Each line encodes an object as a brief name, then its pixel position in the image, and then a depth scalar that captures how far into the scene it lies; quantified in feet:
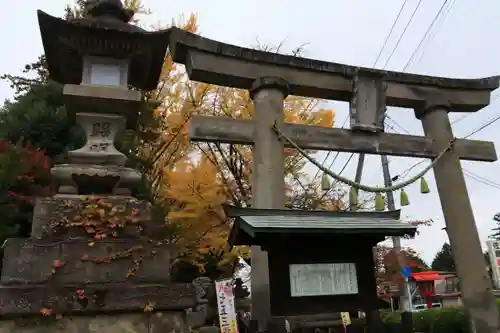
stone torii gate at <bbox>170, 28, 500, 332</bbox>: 22.53
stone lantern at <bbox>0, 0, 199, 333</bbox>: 12.24
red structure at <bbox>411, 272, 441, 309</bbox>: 94.38
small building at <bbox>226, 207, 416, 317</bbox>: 17.39
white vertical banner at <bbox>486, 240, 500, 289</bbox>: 50.95
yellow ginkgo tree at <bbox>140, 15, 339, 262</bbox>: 43.73
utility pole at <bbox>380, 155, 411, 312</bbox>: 51.31
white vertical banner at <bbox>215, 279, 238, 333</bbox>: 29.94
